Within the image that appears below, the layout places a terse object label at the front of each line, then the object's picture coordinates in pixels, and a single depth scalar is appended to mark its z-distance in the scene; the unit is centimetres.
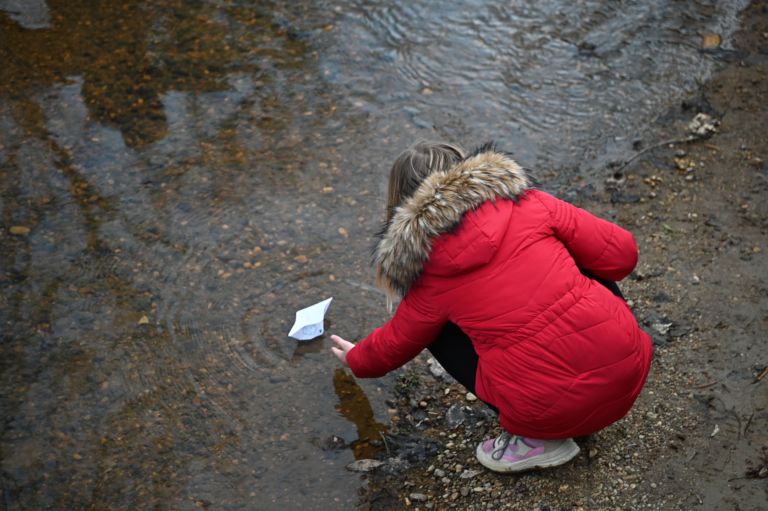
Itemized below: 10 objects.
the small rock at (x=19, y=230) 420
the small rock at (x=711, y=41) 540
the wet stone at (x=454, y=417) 336
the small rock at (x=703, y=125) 468
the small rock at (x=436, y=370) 358
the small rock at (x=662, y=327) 357
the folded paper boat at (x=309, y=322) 368
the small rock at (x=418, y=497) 308
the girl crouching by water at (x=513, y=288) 261
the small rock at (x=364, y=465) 323
